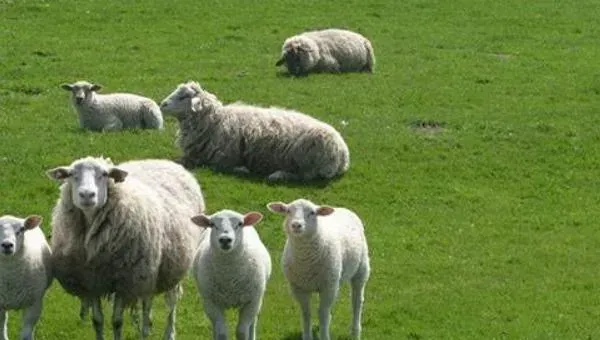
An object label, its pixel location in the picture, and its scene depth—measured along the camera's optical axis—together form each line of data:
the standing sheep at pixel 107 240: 11.93
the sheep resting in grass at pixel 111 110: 21.67
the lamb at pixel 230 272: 11.54
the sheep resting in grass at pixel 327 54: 27.61
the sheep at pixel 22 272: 11.53
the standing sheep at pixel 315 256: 12.30
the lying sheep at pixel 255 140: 19.80
